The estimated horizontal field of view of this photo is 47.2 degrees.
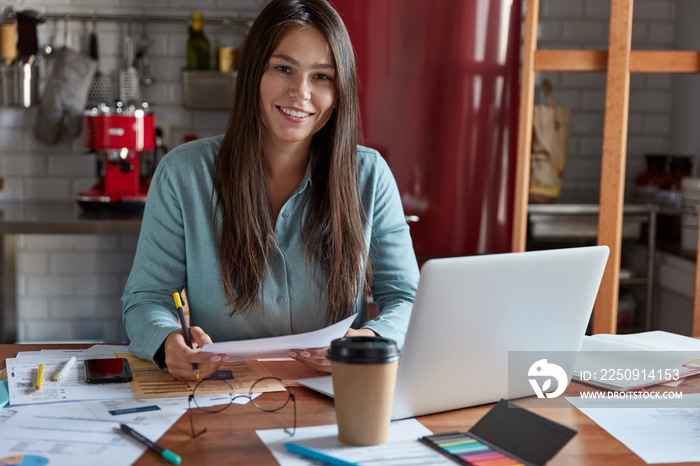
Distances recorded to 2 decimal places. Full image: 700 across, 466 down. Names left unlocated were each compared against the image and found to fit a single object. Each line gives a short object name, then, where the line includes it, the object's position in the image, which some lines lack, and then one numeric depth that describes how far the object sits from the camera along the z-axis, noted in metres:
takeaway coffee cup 1.03
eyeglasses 1.22
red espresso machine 3.11
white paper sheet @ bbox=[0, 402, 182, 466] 1.02
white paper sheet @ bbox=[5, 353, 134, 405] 1.24
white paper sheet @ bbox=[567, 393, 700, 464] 1.10
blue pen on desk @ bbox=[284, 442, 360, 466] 1.01
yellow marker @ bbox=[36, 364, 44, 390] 1.28
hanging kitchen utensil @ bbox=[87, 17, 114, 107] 3.59
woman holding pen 1.63
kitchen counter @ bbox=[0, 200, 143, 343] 2.92
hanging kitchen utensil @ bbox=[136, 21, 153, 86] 3.61
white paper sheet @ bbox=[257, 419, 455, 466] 1.03
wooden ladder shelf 2.48
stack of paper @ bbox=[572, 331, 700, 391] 1.42
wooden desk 1.05
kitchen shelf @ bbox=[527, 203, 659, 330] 3.39
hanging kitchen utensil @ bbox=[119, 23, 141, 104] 3.53
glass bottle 3.55
